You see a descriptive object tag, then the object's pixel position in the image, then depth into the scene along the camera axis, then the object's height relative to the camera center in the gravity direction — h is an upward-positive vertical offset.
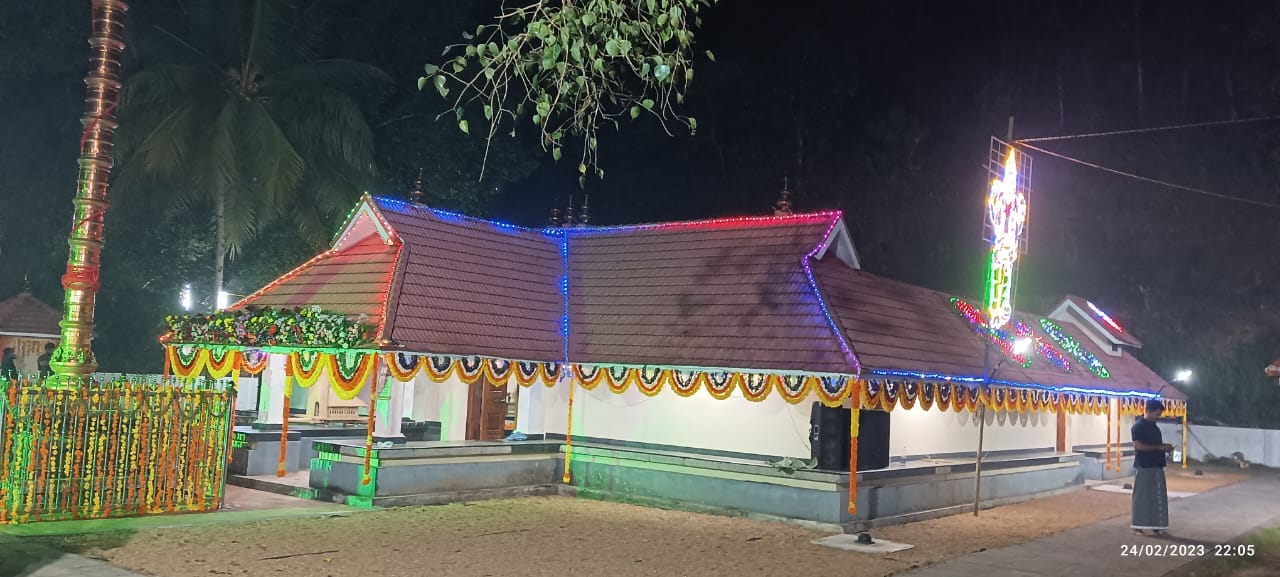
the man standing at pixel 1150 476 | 14.38 -1.35
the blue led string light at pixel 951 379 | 14.98 +0.02
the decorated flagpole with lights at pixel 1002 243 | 17.22 +2.60
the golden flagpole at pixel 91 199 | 12.16 +1.90
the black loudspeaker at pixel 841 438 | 15.52 -1.04
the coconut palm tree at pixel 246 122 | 23.59 +5.94
